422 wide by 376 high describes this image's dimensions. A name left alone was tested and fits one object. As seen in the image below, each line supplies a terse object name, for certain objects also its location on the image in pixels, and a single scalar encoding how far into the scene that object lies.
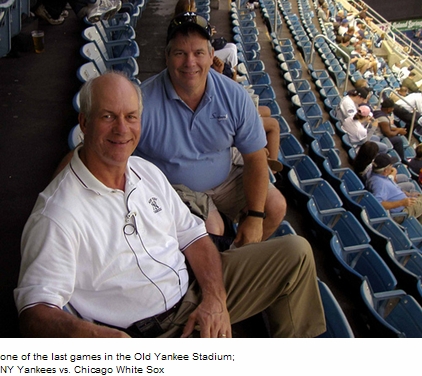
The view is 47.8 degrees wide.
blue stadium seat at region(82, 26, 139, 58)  3.79
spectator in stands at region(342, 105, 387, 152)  5.43
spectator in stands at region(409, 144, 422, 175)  5.73
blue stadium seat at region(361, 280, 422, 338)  2.44
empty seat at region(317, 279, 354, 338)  1.66
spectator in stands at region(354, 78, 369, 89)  6.62
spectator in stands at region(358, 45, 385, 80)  10.38
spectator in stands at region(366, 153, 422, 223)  4.13
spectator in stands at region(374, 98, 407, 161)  6.04
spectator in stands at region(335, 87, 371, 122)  5.63
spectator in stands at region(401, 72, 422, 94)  10.75
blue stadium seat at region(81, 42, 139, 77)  3.42
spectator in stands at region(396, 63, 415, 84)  12.05
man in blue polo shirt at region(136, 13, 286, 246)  1.75
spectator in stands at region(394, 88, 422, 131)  8.07
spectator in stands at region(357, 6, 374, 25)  14.12
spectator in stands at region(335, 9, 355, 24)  12.98
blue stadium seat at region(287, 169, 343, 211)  3.52
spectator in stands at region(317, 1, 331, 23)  13.16
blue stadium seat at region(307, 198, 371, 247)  3.04
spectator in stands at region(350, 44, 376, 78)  10.23
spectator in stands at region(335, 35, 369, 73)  10.22
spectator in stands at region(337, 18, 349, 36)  12.12
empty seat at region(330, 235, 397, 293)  2.63
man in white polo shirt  1.12
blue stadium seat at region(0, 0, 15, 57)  3.21
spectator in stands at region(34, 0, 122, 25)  4.54
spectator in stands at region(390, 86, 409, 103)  9.44
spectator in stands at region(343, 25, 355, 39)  12.30
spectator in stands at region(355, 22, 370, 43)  12.60
